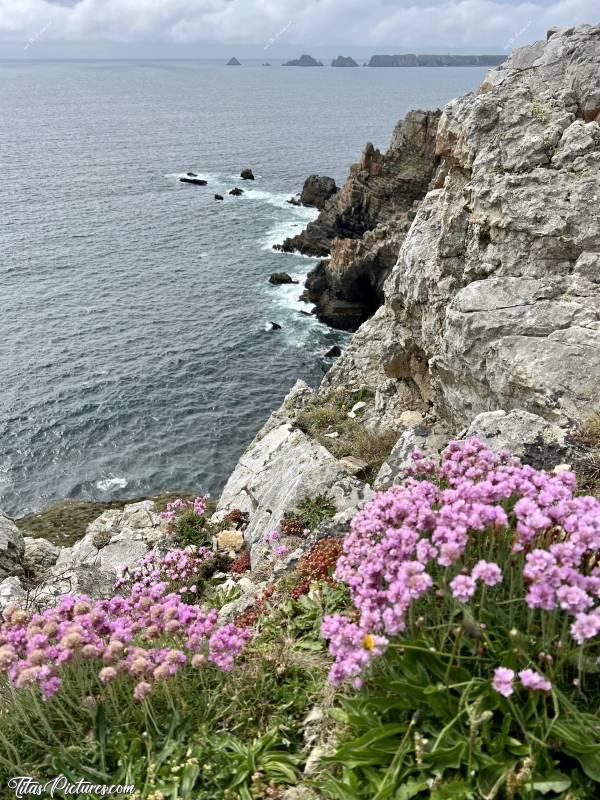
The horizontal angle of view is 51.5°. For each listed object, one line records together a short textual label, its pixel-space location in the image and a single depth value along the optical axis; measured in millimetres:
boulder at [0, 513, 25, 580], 17906
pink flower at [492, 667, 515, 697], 3852
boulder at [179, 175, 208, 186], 87875
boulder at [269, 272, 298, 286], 54969
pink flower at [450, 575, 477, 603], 4074
